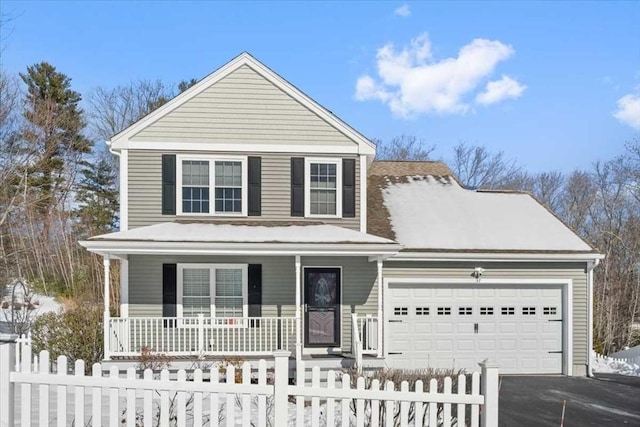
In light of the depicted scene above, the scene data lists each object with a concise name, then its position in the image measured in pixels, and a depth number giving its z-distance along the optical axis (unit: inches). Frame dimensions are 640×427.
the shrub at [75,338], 482.3
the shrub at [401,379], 247.0
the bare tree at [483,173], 1544.0
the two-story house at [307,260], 494.6
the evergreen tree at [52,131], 1063.6
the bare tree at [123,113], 1283.2
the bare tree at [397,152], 1547.7
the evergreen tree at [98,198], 1118.4
